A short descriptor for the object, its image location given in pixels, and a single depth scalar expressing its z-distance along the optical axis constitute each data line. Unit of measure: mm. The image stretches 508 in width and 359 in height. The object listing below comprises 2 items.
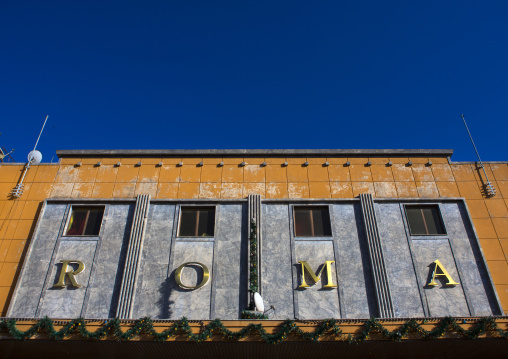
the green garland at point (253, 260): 19553
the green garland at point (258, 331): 15891
